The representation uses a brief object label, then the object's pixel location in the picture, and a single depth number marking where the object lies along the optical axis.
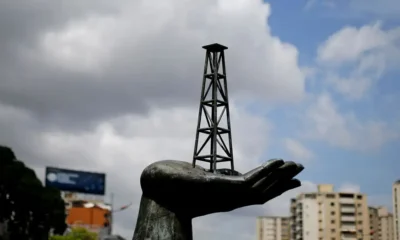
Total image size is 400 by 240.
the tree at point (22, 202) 41.72
